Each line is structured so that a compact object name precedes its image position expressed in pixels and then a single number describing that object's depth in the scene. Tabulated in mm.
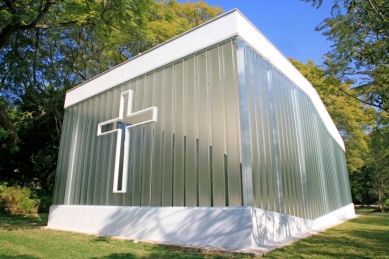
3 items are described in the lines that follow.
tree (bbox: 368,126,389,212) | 22112
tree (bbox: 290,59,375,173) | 21344
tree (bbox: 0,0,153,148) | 8875
